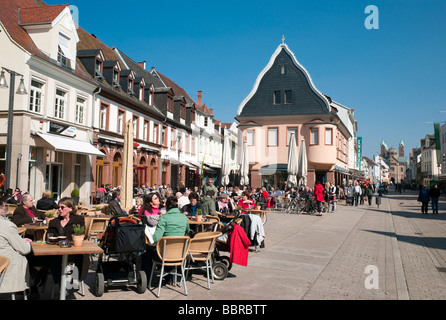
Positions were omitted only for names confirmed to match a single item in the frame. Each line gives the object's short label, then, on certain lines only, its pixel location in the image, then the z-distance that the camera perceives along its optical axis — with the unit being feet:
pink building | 112.78
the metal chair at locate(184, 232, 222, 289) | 20.99
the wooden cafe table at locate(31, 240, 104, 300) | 16.10
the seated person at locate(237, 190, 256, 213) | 41.17
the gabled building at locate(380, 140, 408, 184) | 650.39
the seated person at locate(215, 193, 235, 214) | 38.29
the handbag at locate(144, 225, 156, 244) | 22.38
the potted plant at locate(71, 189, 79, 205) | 64.18
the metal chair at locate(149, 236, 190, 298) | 19.53
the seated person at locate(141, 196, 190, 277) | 21.24
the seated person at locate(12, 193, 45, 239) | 26.18
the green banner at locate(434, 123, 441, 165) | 168.45
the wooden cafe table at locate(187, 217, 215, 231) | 27.89
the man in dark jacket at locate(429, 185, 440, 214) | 77.97
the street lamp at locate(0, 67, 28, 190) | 44.91
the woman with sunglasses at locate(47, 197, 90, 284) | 18.45
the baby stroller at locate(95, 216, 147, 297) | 19.29
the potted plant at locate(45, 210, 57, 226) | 25.31
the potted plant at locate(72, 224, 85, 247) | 17.36
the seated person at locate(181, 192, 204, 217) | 31.76
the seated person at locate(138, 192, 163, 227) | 26.50
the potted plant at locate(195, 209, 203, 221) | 29.09
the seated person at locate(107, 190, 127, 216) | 33.32
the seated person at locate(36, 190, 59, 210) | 35.53
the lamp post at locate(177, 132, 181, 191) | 116.04
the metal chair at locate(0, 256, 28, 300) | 13.51
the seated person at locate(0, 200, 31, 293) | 14.46
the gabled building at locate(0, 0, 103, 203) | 57.93
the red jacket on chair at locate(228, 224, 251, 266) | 23.16
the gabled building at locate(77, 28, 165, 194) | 79.00
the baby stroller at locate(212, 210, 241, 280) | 23.30
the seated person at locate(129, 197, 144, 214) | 33.64
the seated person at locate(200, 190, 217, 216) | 34.40
